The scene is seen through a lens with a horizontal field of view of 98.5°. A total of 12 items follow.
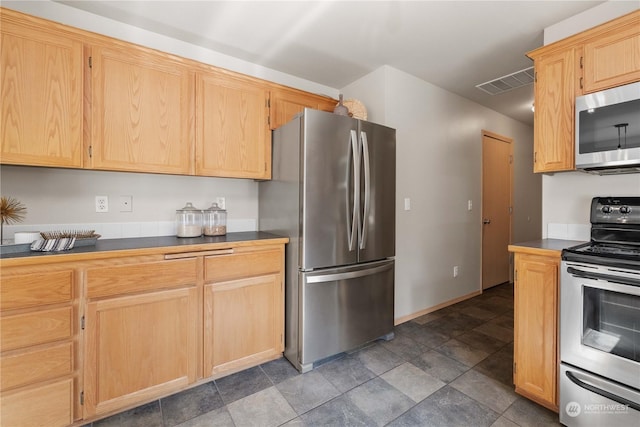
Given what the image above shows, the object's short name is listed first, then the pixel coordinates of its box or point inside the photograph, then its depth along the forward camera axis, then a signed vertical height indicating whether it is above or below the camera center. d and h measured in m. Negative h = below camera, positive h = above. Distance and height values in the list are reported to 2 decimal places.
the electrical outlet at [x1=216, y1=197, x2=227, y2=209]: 2.46 +0.08
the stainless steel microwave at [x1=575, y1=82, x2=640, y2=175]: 1.53 +0.48
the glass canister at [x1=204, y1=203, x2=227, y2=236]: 2.27 -0.09
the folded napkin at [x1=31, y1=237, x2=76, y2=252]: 1.51 -0.19
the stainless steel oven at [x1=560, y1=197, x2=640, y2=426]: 1.30 -0.63
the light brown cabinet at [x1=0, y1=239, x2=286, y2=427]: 1.36 -0.69
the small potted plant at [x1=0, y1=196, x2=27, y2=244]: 1.63 -0.01
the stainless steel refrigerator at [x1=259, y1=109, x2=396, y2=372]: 2.02 -0.12
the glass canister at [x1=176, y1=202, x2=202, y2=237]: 2.13 -0.08
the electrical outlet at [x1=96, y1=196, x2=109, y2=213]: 1.99 +0.05
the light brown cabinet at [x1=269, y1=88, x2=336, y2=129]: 2.43 +1.00
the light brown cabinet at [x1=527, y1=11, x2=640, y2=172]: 1.59 +0.87
